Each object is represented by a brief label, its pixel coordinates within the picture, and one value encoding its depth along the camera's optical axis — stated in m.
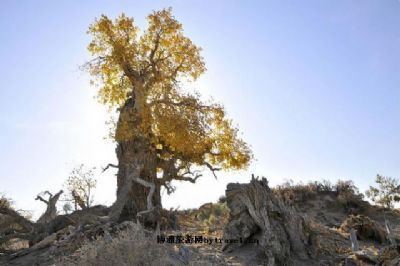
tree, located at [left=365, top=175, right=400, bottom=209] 25.05
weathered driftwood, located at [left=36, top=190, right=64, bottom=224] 19.81
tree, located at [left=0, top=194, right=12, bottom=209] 17.59
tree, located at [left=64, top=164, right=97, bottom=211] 27.53
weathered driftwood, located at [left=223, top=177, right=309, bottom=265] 11.56
